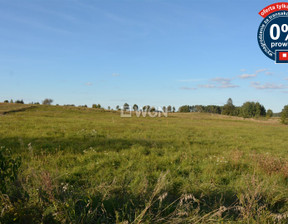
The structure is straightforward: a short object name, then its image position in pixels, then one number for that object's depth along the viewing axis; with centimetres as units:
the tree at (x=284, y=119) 6531
